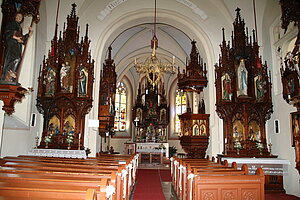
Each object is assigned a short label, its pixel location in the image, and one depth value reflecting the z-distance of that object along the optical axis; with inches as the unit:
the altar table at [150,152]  650.8
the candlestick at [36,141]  365.3
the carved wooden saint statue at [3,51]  244.8
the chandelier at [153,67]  442.6
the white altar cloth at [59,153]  354.0
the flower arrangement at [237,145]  377.1
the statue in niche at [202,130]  455.3
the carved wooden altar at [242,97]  379.6
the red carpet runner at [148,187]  285.4
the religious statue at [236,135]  385.1
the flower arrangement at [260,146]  373.1
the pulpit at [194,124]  425.4
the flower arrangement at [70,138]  378.6
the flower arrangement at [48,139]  372.8
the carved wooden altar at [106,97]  450.0
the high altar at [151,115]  842.8
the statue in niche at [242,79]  386.3
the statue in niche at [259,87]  383.2
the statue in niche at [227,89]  391.5
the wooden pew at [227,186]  183.6
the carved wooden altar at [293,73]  245.0
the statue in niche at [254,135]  383.2
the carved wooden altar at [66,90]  385.4
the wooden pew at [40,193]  106.5
